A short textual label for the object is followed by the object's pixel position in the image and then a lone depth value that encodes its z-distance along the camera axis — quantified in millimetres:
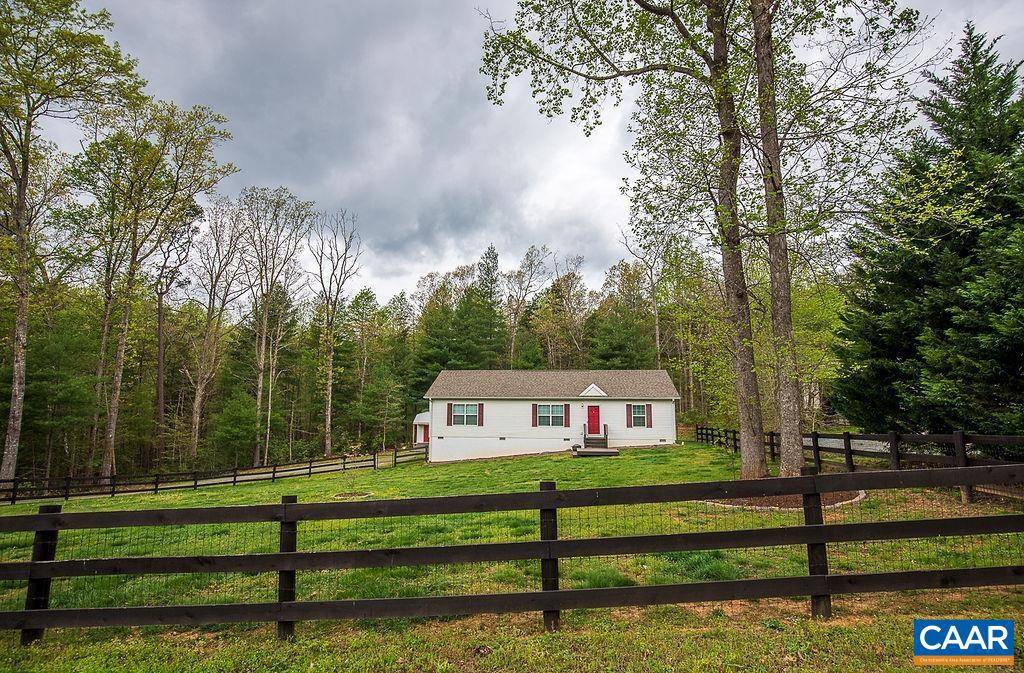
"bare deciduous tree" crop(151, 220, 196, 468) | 25891
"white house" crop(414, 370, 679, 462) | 25812
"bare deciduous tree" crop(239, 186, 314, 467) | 29078
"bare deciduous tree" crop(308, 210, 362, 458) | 30766
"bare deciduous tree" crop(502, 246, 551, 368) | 39969
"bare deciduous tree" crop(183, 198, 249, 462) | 28047
